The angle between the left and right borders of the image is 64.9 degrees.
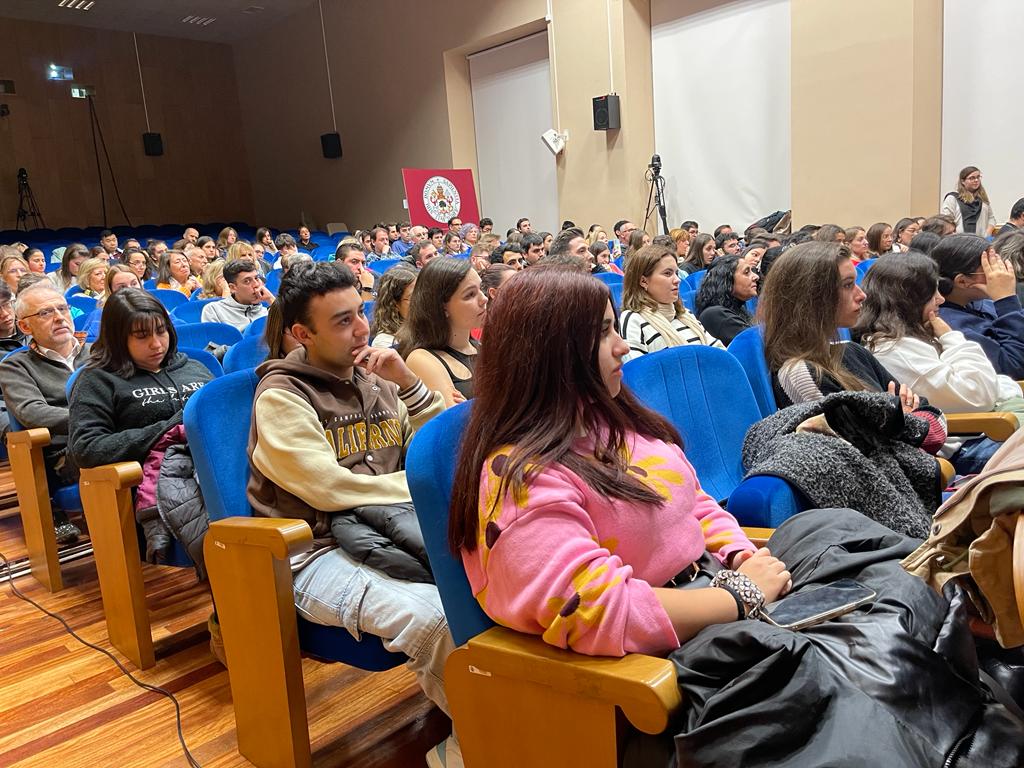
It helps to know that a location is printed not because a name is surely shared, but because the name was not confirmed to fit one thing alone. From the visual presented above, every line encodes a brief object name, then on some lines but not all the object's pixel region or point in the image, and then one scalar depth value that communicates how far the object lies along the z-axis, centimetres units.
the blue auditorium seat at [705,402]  201
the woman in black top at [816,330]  210
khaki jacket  83
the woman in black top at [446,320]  229
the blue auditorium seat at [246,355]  270
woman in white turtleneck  296
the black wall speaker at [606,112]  913
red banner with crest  981
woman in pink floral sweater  103
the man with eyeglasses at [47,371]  255
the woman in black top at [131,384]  212
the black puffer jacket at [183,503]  187
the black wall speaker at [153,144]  1339
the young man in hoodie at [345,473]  146
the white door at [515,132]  1040
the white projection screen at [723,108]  841
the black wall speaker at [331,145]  1288
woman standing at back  691
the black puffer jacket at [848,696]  89
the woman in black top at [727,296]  348
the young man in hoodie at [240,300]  413
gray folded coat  162
